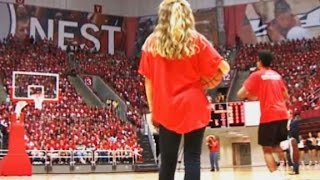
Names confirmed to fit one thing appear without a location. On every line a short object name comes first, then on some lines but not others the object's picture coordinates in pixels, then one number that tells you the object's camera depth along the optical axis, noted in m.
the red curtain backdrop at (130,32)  36.66
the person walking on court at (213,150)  21.82
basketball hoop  18.83
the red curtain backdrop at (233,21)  34.19
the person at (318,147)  21.42
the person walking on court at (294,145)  12.83
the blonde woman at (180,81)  3.87
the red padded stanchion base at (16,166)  16.16
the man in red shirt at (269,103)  7.34
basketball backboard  19.05
